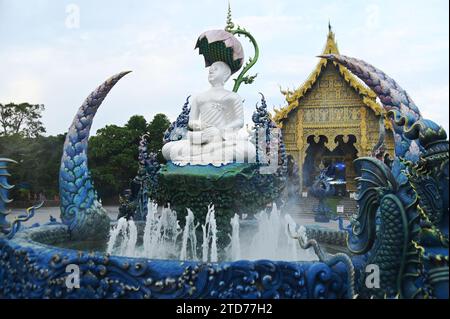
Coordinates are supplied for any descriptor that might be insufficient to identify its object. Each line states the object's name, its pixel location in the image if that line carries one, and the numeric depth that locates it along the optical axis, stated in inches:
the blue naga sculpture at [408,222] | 125.8
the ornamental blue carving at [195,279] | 143.9
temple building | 701.3
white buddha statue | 215.3
